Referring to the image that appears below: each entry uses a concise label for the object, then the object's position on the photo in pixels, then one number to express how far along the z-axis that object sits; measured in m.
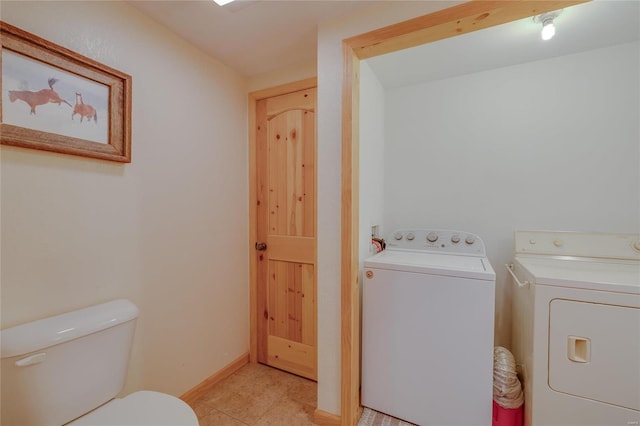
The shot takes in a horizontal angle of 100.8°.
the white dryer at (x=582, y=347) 1.11
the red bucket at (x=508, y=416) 1.38
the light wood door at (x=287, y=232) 1.99
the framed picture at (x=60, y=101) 1.02
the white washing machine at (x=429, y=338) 1.39
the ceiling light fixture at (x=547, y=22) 1.41
